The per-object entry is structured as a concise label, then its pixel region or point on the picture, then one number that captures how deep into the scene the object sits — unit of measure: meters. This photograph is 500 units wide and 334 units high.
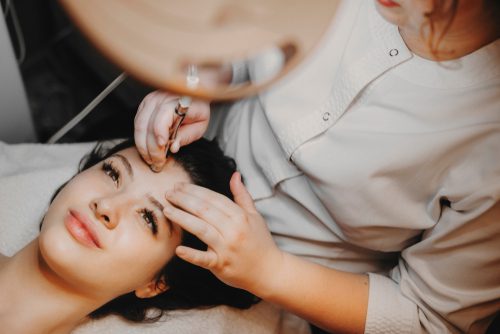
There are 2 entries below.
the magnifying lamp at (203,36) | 0.30
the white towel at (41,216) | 0.96
